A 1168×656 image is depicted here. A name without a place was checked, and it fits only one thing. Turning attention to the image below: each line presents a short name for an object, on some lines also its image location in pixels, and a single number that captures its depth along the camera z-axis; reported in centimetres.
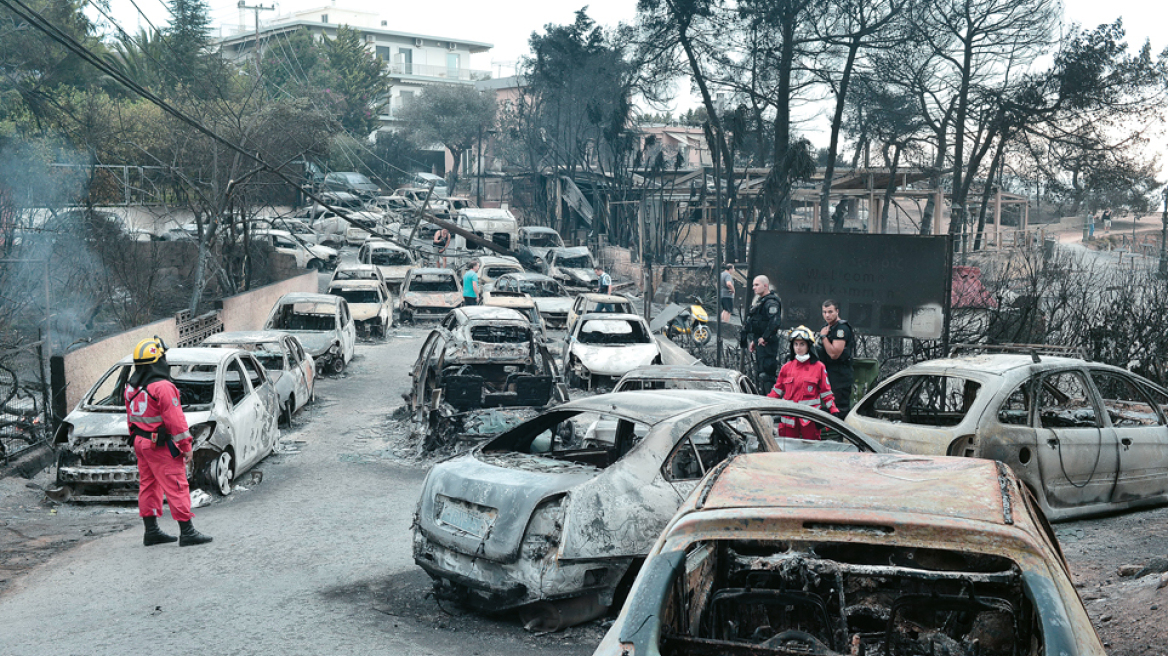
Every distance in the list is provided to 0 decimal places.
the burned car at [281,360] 1373
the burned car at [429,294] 2461
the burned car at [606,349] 1522
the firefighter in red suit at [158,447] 772
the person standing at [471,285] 2216
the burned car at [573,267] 2969
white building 9006
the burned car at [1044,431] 783
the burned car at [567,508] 530
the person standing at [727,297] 2408
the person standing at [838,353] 1040
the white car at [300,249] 3544
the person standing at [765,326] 1188
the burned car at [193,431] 938
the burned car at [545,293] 2375
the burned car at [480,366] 1201
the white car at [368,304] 2225
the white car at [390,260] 2877
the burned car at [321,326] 1769
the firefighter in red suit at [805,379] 923
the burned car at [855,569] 296
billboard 1316
